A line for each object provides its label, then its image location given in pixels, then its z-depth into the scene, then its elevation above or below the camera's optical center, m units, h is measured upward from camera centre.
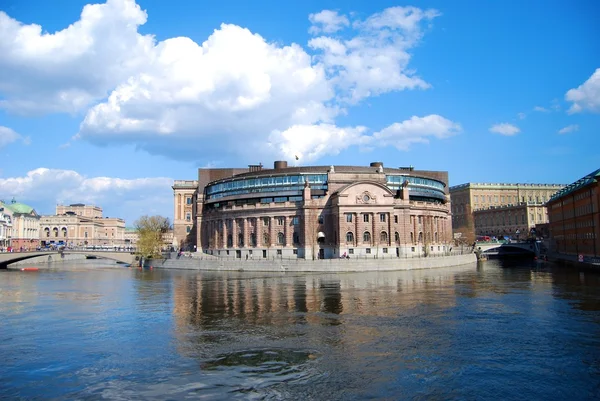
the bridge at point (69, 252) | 119.99 +0.21
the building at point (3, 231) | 193.25 +10.61
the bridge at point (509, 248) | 147.00 -2.01
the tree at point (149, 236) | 130.12 +4.56
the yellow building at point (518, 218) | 186.12 +9.23
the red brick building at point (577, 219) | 93.50 +4.79
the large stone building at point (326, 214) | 105.38 +7.79
